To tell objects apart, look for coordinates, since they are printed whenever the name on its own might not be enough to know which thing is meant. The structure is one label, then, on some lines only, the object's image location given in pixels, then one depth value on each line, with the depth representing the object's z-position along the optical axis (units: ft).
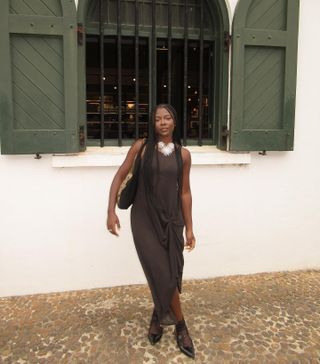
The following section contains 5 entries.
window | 10.32
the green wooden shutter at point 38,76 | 10.15
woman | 8.30
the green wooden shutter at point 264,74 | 11.49
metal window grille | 11.60
